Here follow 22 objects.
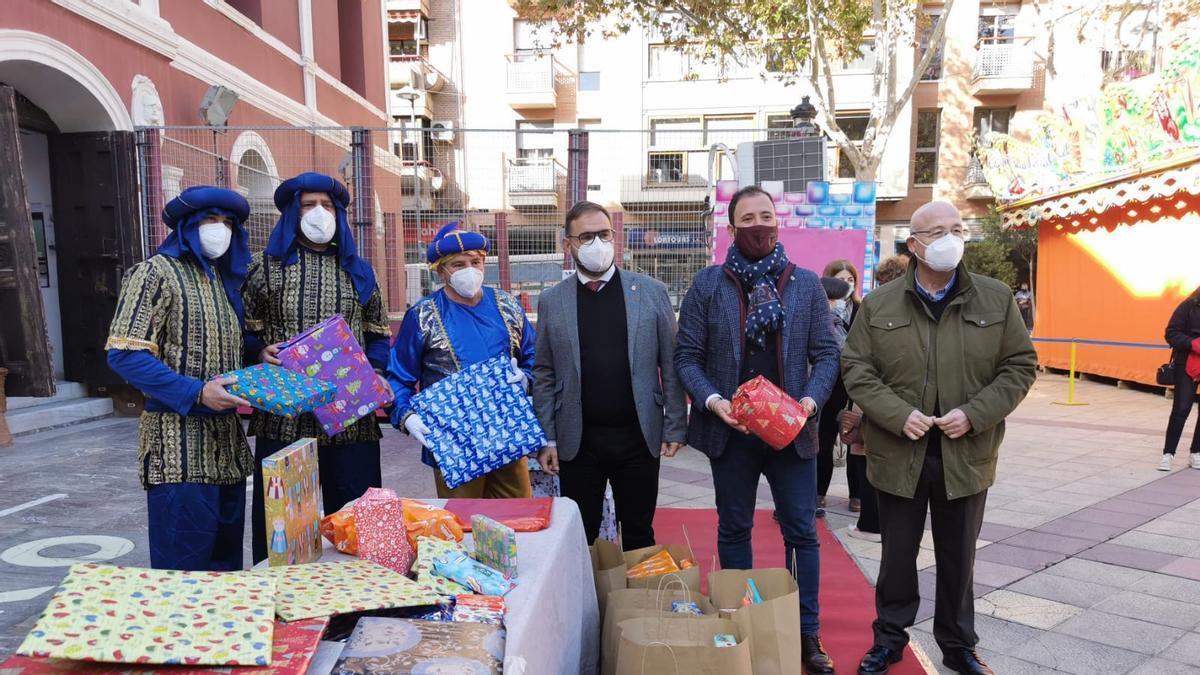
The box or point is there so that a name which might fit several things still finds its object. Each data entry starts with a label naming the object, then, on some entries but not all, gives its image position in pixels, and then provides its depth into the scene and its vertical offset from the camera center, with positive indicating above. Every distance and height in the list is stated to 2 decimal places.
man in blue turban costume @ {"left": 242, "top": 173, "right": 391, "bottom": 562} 2.73 -0.12
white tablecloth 1.60 -0.86
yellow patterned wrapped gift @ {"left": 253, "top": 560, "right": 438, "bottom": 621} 1.47 -0.71
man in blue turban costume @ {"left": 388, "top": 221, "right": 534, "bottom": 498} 2.96 -0.30
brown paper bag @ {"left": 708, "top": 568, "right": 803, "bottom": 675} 2.08 -1.08
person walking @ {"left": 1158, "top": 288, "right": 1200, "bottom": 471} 5.88 -0.85
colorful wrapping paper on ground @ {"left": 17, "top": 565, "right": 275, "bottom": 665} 1.18 -0.61
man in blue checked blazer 2.74 -0.43
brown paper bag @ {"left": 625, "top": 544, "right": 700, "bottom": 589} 2.66 -1.08
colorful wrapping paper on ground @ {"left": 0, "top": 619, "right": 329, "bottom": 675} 1.20 -0.68
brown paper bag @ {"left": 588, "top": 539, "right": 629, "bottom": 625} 2.50 -1.10
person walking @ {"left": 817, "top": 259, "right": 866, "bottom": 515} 4.68 -1.03
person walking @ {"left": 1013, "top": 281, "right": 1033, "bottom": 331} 16.34 -1.02
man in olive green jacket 2.58 -0.52
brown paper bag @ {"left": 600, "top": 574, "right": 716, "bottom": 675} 2.09 -1.07
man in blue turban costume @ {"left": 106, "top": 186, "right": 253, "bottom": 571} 2.26 -0.35
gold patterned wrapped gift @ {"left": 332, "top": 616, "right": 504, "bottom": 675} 1.34 -0.74
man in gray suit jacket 2.91 -0.48
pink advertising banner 6.33 +0.12
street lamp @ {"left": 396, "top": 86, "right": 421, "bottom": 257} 6.30 +4.14
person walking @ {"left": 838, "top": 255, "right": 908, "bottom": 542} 4.41 -1.46
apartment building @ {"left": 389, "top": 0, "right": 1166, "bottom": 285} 19.91 +5.05
